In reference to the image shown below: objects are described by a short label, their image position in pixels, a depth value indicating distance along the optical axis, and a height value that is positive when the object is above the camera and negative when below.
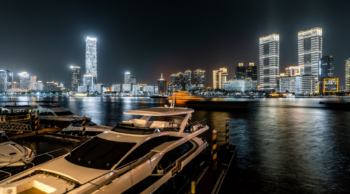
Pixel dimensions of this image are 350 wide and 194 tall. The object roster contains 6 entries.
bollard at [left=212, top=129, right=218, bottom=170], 7.79 -2.35
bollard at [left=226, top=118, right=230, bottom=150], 10.31 -2.18
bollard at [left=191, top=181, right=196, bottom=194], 4.75 -2.12
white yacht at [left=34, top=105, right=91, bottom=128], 20.34 -2.23
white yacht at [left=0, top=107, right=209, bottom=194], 4.42 -1.77
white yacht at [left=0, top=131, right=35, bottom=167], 7.68 -2.24
